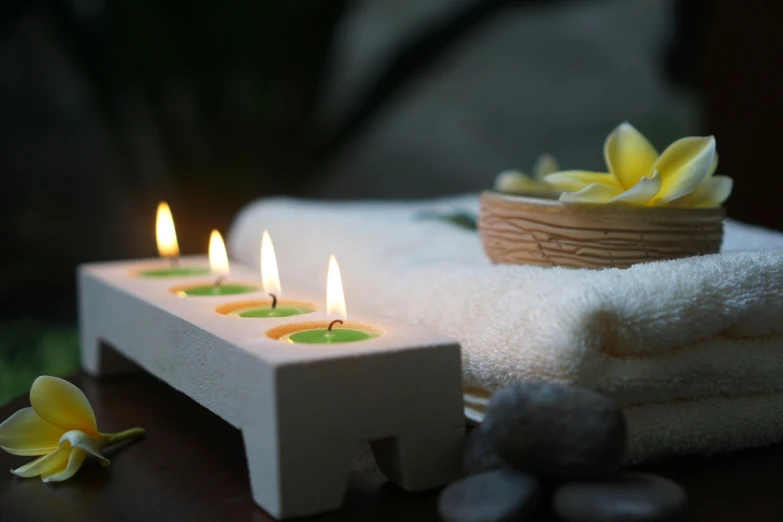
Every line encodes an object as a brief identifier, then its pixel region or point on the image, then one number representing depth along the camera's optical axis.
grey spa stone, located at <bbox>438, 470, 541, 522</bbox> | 0.48
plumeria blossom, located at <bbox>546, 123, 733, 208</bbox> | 0.66
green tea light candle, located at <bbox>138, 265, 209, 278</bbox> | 0.90
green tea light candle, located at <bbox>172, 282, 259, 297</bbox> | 0.79
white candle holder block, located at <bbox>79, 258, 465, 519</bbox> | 0.52
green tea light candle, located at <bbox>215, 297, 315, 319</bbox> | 0.68
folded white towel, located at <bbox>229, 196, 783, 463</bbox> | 0.57
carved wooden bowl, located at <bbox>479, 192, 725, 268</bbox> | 0.68
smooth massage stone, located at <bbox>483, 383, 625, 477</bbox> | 0.49
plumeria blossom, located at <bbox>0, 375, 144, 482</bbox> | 0.62
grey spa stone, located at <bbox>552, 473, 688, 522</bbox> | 0.46
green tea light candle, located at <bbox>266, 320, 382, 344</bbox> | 0.59
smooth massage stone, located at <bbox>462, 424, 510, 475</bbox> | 0.54
